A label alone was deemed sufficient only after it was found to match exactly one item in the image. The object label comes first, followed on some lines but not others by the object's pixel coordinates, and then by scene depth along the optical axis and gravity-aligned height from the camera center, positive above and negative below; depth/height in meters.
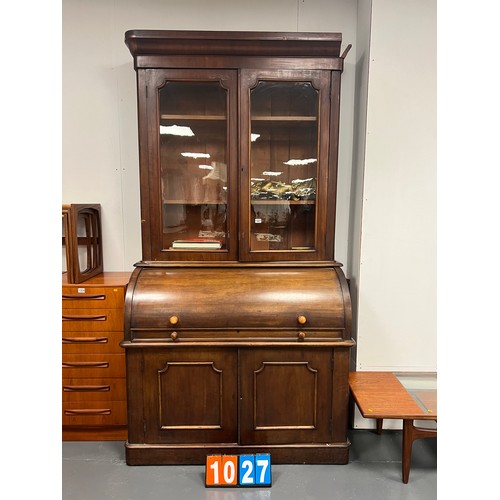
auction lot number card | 1.92 -1.23
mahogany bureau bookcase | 1.99 -0.18
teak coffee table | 1.88 -0.89
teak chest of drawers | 2.17 -0.74
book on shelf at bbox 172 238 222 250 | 2.16 -0.09
